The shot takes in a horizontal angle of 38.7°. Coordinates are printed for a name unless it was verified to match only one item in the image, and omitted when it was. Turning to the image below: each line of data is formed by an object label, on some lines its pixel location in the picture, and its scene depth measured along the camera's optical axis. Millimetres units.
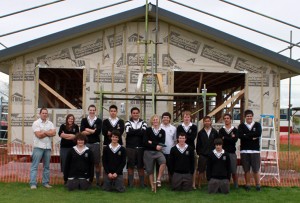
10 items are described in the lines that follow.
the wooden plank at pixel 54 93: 11031
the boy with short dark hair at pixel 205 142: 8617
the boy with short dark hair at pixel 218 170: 8164
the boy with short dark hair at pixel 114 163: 8188
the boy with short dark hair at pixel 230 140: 8602
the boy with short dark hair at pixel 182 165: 8320
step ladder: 10969
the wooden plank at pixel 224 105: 11295
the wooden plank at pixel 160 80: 9781
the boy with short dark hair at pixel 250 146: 8586
